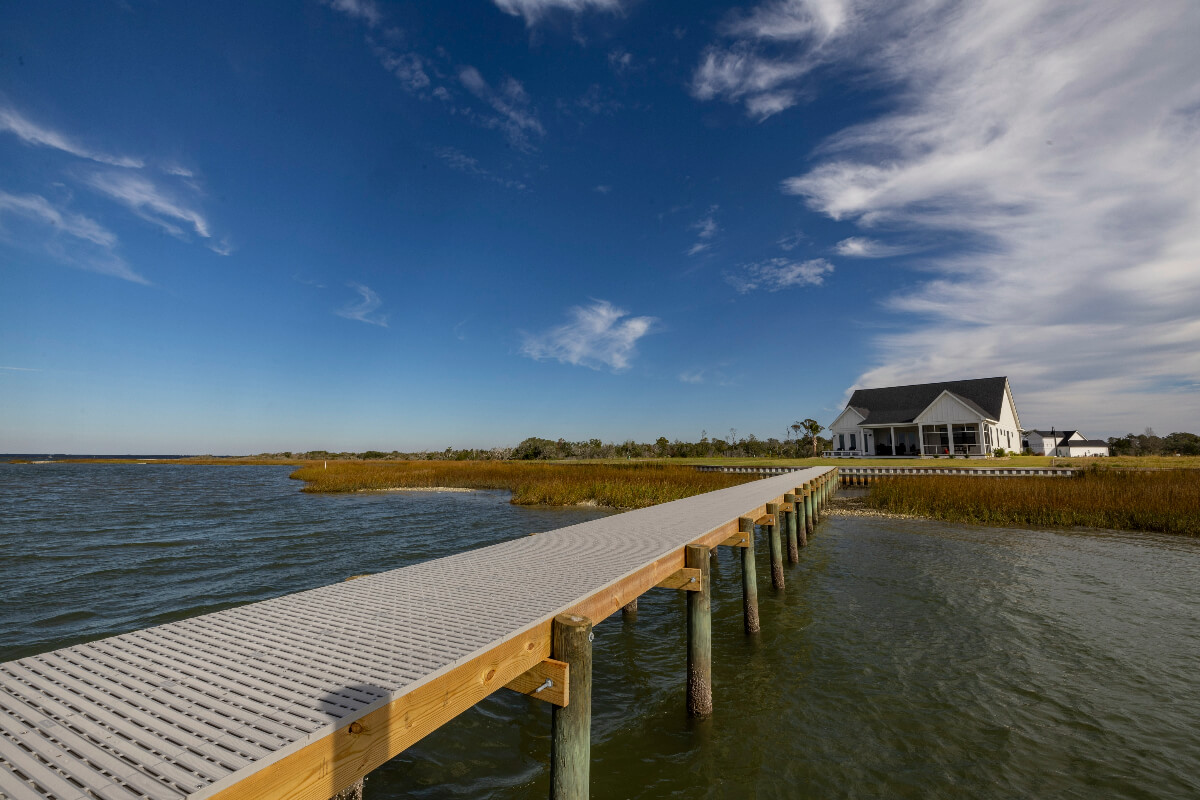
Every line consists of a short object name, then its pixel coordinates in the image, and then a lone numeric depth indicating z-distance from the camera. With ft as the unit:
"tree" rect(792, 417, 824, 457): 162.71
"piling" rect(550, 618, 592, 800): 11.12
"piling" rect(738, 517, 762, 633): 25.45
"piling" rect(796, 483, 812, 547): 46.80
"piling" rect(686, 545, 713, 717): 18.12
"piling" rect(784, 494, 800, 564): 40.01
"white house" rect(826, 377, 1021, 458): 124.67
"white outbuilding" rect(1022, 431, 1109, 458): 215.31
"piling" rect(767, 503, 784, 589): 32.91
